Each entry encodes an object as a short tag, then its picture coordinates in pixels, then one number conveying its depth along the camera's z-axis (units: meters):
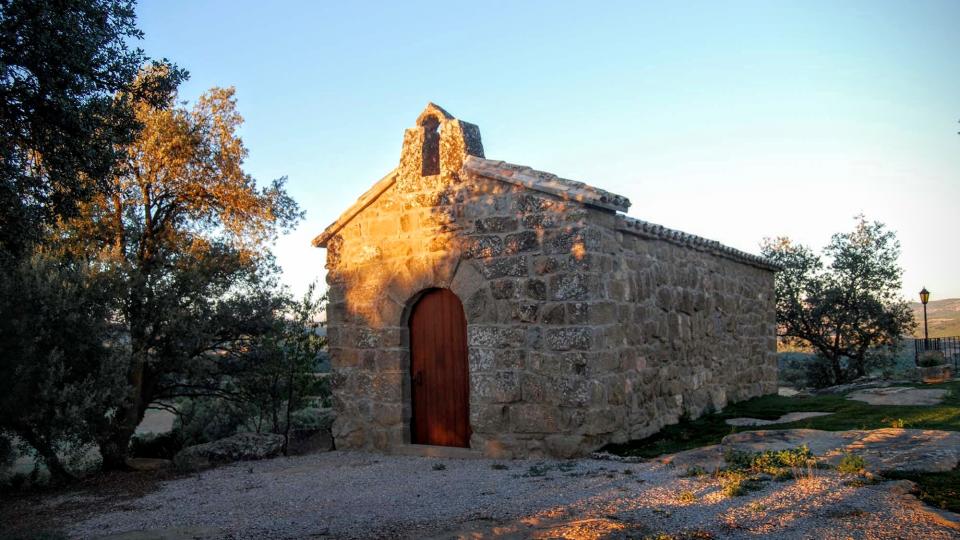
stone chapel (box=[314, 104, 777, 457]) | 8.38
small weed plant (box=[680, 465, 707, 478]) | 6.50
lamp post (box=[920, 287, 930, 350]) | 21.50
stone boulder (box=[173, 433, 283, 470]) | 9.44
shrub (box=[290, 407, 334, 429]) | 14.39
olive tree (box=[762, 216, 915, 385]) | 21.44
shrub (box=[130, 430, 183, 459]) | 11.09
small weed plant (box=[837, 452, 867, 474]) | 5.94
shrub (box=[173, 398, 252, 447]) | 12.42
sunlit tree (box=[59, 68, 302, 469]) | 9.72
